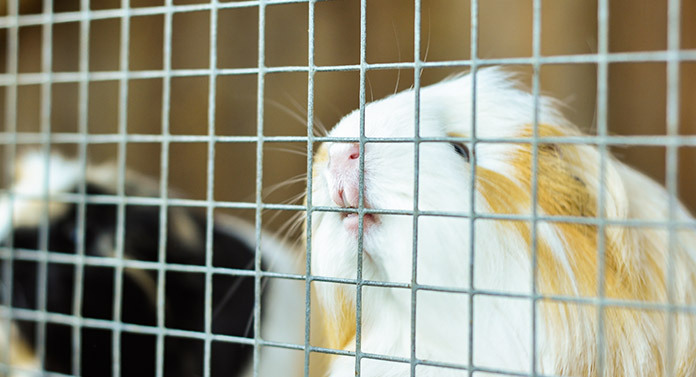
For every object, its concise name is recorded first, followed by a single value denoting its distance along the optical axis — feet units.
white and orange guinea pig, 1.36
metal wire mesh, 1.15
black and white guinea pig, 1.89
